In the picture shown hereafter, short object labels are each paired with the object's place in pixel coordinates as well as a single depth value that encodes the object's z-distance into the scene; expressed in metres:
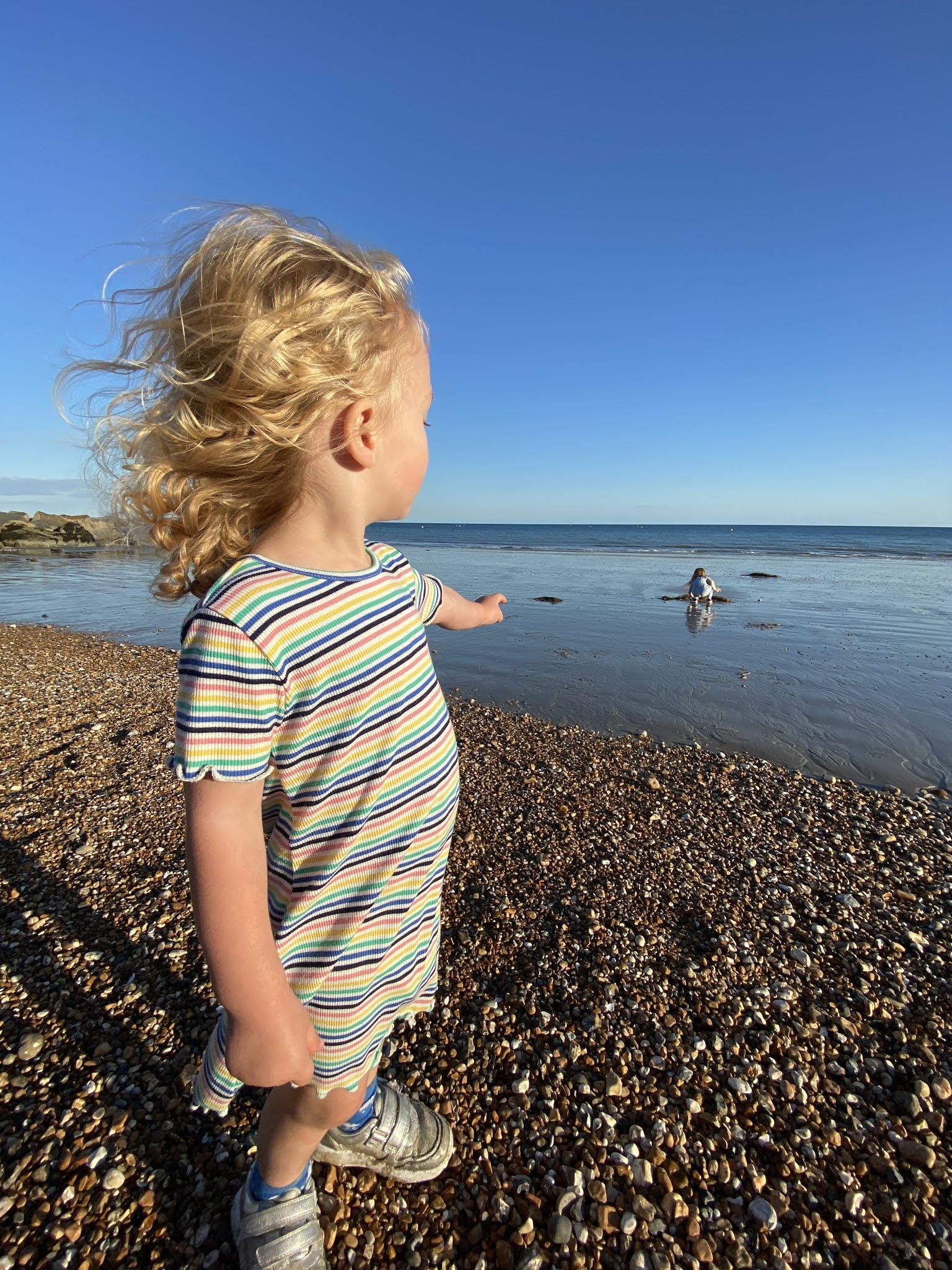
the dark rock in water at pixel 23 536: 36.38
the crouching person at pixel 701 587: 17.38
